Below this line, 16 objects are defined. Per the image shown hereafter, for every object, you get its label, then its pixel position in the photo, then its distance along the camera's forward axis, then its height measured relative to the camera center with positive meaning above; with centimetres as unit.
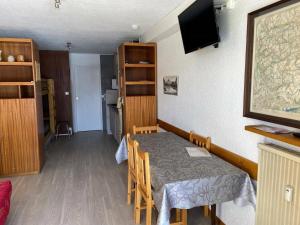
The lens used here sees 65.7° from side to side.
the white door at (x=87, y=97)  669 -23
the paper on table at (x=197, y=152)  216 -61
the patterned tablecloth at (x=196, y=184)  162 -69
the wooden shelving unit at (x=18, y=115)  352 -40
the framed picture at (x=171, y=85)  327 +6
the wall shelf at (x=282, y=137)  124 -28
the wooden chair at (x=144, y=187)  187 -87
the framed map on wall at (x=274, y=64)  135 +15
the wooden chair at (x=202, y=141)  237 -57
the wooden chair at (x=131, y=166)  231 -81
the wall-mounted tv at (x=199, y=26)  198 +59
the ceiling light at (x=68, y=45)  495 +98
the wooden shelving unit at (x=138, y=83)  405 +10
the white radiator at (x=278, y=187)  130 -60
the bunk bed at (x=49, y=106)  572 -43
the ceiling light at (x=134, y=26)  351 +96
